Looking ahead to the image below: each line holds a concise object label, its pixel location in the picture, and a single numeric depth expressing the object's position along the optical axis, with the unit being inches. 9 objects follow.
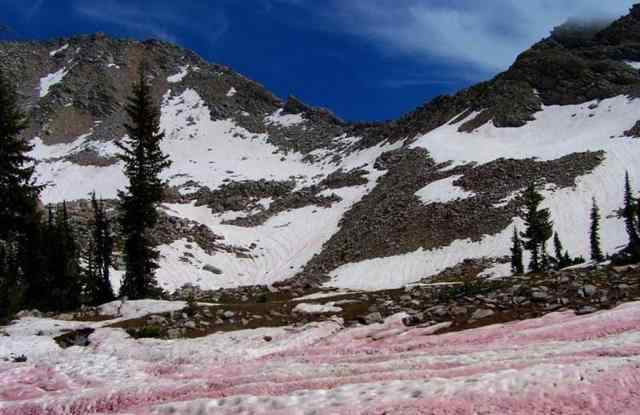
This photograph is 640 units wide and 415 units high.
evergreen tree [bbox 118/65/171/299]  1437.0
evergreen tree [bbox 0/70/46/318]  1312.7
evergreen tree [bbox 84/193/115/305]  1628.9
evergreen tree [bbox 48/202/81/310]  1334.8
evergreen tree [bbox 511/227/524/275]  1891.0
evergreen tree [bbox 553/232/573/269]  1742.1
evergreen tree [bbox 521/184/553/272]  1958.7
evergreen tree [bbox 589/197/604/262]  1930.4
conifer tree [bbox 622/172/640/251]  1936.8
